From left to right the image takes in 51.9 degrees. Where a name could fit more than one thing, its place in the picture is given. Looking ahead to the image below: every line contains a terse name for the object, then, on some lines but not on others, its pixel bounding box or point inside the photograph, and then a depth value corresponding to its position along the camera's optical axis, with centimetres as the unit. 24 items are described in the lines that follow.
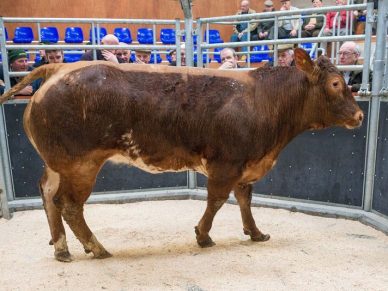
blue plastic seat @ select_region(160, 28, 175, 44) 1022
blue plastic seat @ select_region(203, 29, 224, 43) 1031
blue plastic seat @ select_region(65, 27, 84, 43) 1020
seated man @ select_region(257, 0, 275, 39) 865
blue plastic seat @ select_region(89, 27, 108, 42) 1064
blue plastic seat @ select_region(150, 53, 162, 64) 905
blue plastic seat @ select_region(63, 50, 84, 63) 898
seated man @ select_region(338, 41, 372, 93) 464
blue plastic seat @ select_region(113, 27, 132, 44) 1058
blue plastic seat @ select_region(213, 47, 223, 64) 951
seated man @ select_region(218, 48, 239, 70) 525
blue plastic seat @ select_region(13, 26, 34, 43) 976
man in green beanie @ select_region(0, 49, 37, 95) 500
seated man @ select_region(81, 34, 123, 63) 505
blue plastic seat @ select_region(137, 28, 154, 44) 1052
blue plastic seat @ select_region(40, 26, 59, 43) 977
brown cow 301
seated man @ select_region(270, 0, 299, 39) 854
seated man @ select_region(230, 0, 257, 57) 922
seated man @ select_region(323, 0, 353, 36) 770
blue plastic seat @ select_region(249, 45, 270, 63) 871
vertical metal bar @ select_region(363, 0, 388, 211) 403
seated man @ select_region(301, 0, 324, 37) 806
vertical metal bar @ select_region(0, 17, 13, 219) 448
